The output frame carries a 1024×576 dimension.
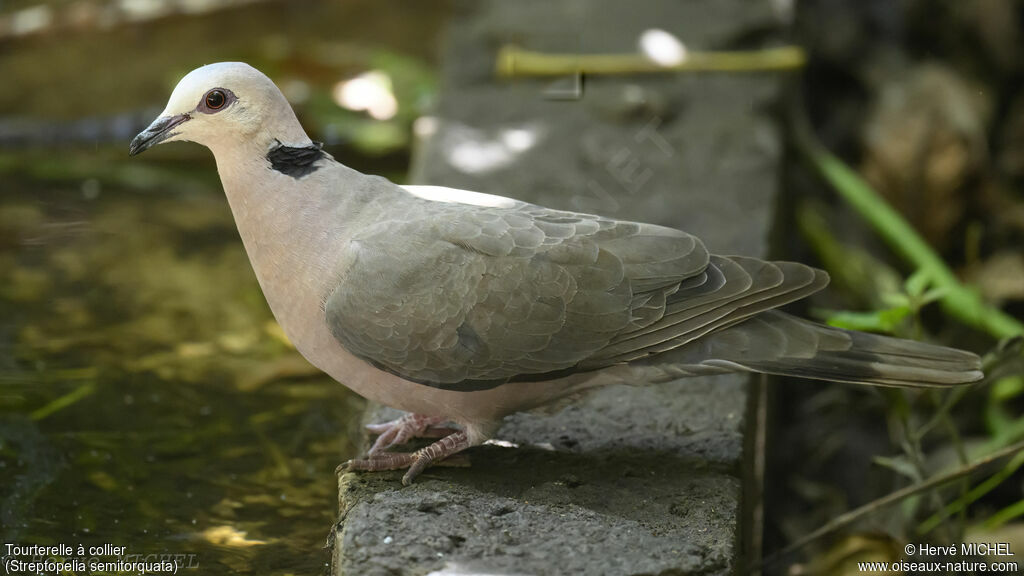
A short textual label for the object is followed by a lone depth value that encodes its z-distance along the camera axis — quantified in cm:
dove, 565
